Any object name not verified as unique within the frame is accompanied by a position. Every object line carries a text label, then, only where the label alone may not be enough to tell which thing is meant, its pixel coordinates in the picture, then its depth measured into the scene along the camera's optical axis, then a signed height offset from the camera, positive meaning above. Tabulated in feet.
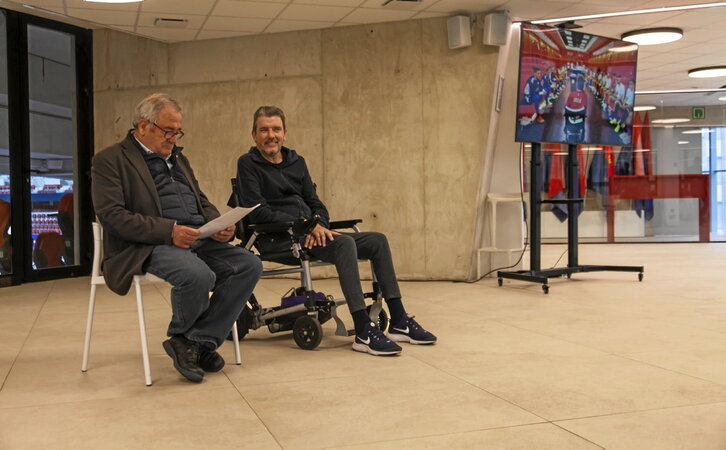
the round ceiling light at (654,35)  26.37 +5.55
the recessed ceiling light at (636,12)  23.57 +5.75
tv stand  20.63 -1.00
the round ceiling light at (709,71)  34.24 +5.55
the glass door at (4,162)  23.30 +1.18
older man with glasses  9.75 -0.53
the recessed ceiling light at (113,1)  20.26 +5.21
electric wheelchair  11.82 -1.64
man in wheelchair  11.68 -0.55
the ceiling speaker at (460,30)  22.12 +4.78
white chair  9.65 -1.24
